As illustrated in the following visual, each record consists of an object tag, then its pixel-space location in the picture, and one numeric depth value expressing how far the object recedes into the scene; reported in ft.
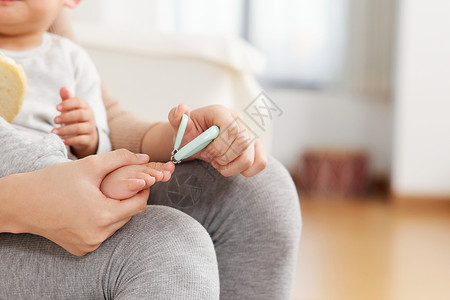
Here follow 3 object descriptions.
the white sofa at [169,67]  4.81
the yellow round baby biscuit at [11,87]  3.49
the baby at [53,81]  3.66
